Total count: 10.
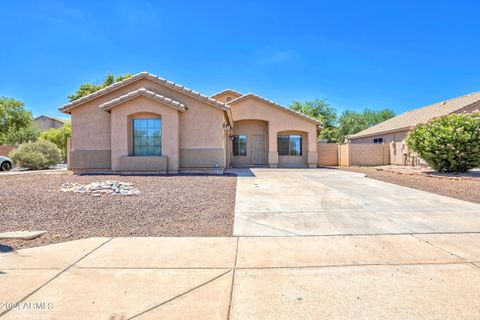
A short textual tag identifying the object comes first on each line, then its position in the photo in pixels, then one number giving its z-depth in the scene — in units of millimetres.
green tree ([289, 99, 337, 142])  52788
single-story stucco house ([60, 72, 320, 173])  15453
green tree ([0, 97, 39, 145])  38344
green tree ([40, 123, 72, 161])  34250
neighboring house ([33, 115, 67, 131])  56719
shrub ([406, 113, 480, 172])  15047
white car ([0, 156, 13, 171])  21047
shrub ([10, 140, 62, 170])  21625
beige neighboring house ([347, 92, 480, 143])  22453
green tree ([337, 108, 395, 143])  54094
